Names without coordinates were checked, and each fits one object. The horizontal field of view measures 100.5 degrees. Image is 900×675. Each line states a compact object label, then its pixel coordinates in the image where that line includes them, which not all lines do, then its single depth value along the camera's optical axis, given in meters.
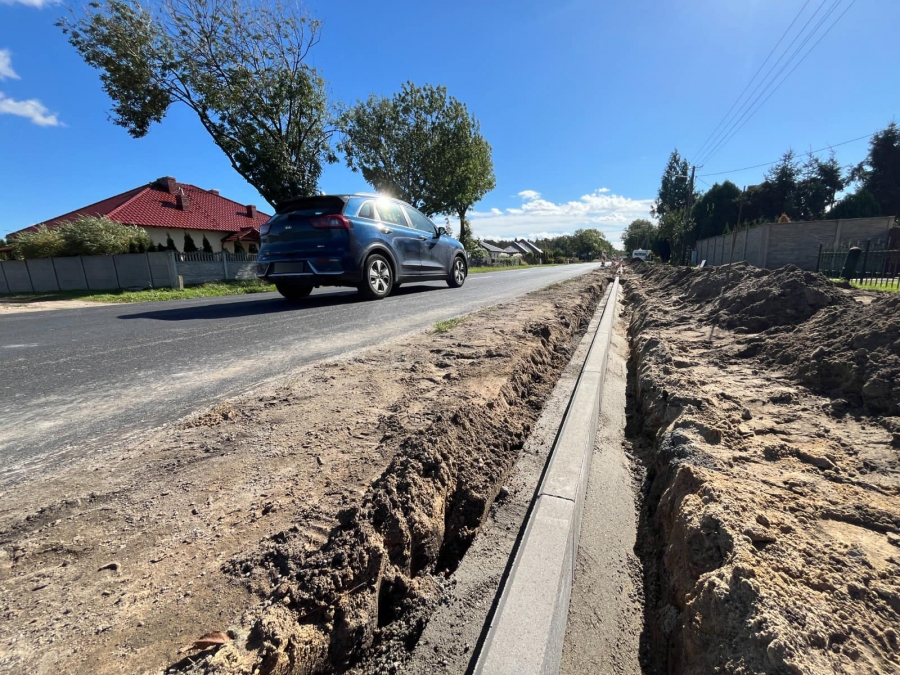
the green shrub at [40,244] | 15.46
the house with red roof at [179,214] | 25.20
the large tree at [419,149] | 29.79
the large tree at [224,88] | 15.38
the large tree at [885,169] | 34.94
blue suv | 5.82
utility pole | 30.67
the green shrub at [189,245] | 17.25
